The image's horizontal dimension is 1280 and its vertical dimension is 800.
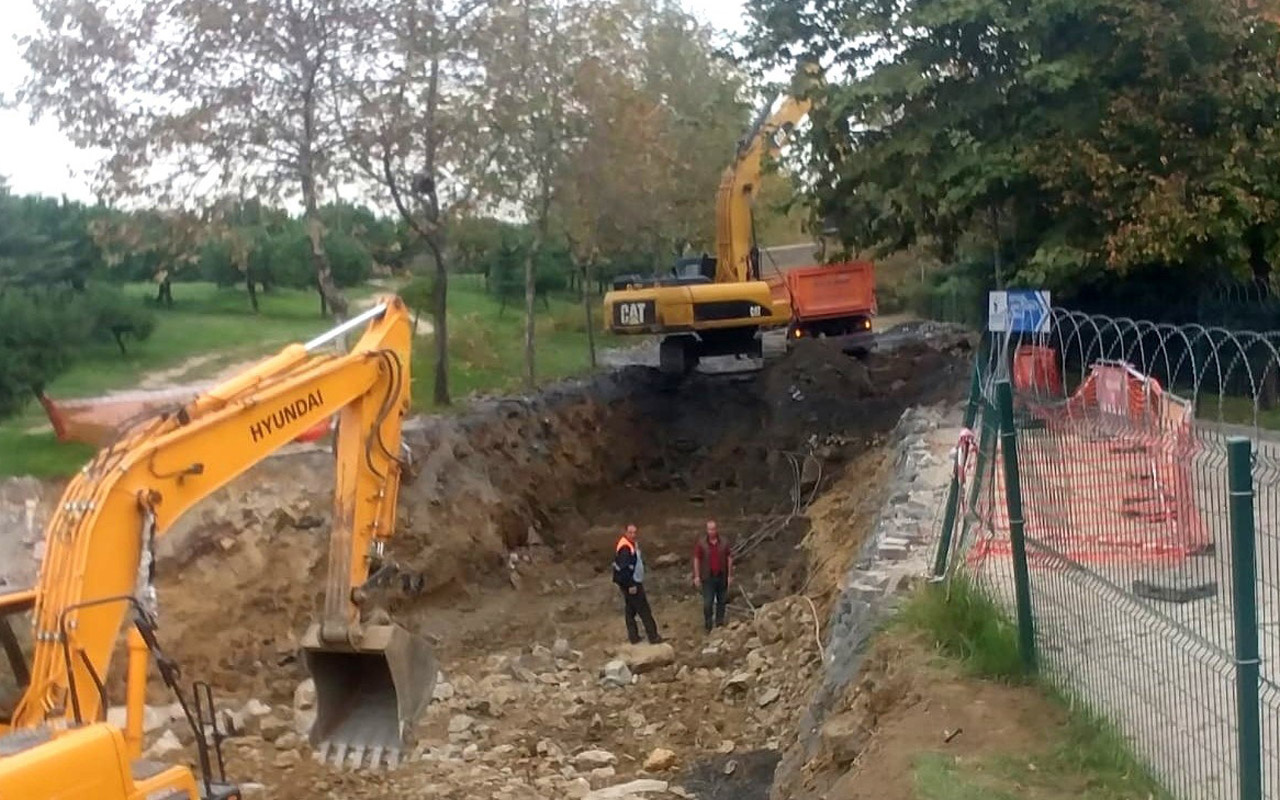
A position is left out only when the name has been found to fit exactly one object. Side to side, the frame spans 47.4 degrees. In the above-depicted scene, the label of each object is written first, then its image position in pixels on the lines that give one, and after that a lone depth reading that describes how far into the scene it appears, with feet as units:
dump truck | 88.48
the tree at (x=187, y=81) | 64.03
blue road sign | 54.08
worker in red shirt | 51.70
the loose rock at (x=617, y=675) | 47.24
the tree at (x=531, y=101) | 74.43
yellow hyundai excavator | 22.12
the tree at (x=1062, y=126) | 64.54
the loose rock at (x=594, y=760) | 39.29
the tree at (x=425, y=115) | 69.51
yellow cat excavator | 85.20
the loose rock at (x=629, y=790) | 35.19
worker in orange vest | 50.39
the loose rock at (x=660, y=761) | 38.42
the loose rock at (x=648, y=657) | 48.47
